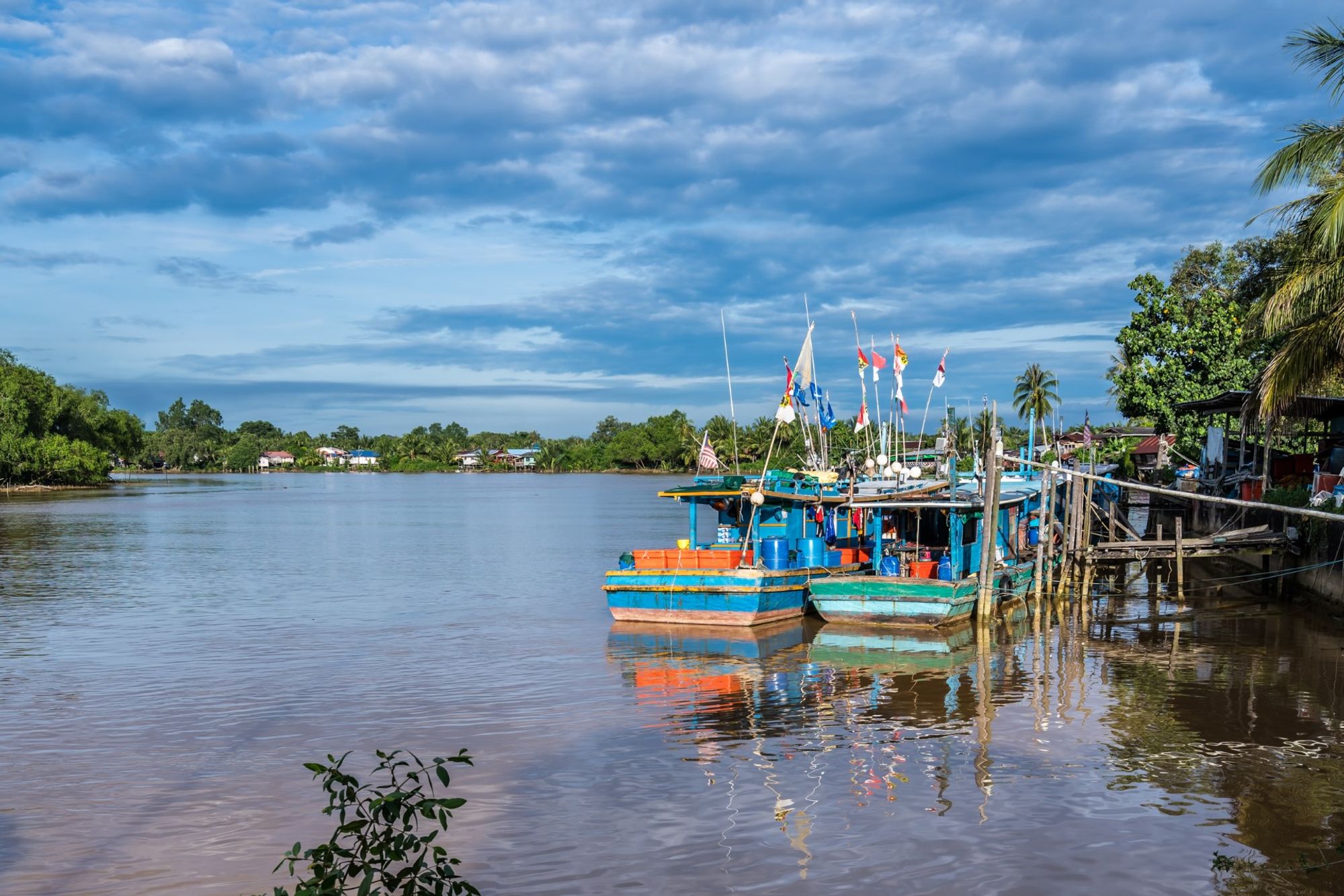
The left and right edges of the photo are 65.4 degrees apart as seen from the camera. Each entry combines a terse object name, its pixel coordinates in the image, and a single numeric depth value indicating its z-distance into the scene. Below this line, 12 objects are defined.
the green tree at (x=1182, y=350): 42.91
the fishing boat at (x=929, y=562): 20.58
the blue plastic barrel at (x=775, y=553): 22.55
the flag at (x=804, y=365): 24.41
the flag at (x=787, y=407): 22.58
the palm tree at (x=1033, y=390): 78.44
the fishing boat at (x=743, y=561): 21.45
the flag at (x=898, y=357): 30.42
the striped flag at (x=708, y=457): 23.66
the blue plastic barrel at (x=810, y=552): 23.66
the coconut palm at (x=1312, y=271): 16.81
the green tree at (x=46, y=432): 93.62
